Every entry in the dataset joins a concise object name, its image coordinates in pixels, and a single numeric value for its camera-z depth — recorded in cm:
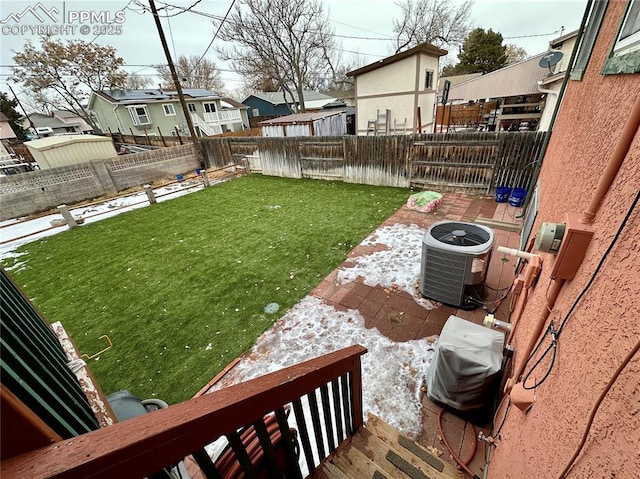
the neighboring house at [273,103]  3123
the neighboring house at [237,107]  2611
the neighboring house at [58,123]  3119
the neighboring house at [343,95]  2625
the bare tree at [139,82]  2943
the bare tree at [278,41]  1711
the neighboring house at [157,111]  2116
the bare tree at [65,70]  1769
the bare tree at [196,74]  2806
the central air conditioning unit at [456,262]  315
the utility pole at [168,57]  925
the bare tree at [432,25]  1934
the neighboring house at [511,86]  810
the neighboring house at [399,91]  1116
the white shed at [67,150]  1019
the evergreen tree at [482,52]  2272
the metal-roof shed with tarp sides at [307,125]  1349
